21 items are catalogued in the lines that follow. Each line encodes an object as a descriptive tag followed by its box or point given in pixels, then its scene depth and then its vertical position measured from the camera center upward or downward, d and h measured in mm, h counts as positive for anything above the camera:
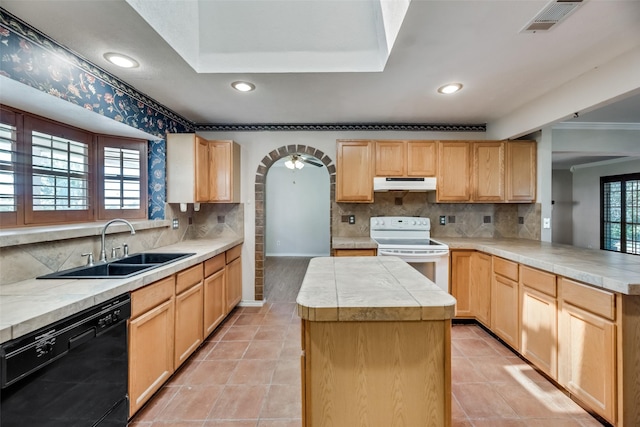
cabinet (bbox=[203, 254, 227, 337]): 2666 -803
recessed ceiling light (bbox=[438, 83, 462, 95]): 2432 +1107
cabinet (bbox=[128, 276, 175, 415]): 1683 -828
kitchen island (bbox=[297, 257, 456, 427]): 1185 -668
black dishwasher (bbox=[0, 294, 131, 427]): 1072 -711
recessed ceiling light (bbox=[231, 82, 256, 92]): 2387 +1099
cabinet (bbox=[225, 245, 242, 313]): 3219 -769
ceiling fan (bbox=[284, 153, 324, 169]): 4880 +937
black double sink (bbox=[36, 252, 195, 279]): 1746 -393
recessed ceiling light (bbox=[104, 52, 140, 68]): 1923 +1077
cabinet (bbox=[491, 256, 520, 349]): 2452 -808
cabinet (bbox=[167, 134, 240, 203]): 3033 +494
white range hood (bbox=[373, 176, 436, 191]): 3270 +343
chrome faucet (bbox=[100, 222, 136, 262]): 2047 -231
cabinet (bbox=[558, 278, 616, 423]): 1626 -824
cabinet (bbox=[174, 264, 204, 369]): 2168 -826
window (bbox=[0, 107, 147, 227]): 1837 +314
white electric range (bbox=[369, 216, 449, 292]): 2990 -345
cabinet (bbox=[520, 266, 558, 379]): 2029 -813
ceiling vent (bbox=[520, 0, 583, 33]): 1427 +1064
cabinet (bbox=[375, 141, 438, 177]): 3346 +657
